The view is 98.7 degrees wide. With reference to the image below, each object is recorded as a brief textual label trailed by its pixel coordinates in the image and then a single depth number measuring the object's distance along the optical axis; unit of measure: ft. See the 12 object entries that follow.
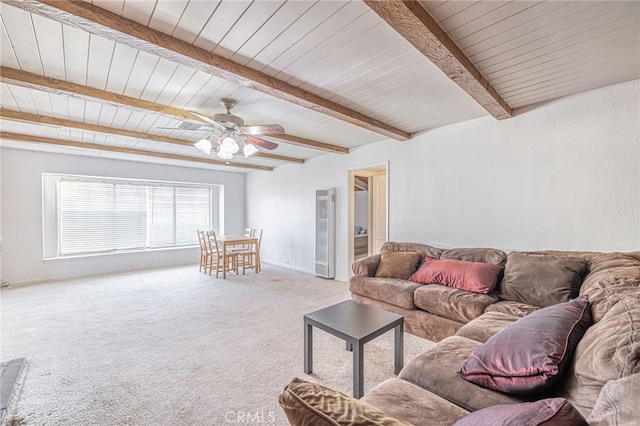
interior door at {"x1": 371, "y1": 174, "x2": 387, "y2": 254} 17.83
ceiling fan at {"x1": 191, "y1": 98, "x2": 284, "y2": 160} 8.95
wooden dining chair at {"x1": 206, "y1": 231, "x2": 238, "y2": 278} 17.62
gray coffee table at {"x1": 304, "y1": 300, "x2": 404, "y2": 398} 5.83
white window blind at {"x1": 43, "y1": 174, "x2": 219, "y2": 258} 16.74
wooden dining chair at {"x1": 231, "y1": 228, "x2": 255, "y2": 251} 19.54
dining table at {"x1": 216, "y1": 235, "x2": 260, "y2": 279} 17.06
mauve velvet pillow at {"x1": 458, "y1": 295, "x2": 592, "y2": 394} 3.43
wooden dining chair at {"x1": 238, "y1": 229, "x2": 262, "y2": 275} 18.52
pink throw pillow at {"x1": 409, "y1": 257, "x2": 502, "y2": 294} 8.56
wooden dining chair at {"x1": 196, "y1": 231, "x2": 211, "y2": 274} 18.38
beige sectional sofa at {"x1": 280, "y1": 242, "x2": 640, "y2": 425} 2.24
